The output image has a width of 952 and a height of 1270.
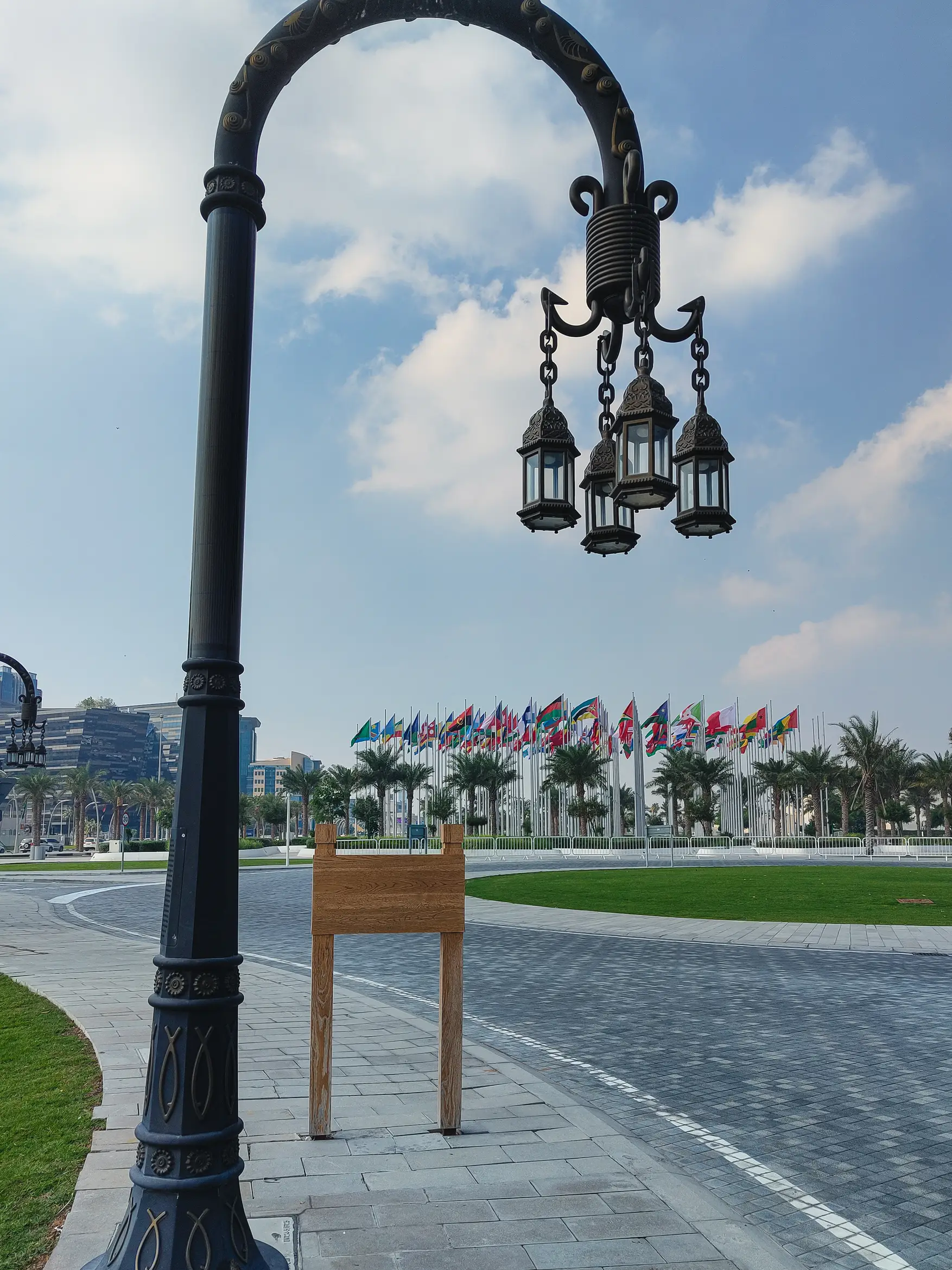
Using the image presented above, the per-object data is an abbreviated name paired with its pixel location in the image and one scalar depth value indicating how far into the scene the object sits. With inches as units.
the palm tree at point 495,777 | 2984.7
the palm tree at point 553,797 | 3157.5
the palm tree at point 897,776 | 2829.7
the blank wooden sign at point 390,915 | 229.9
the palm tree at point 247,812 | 4800.7
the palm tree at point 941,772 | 2896.2
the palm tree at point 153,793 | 3646.7
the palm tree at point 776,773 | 3090.6
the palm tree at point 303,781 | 3006.9
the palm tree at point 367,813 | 3284.9
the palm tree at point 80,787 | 3380.9
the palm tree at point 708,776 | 2888.8
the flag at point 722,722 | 2481.5
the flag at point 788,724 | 2696.9
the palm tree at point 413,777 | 2989.7
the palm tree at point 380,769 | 2864.2
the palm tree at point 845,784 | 2955.2
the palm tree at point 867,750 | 2669.8
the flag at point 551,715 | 2581.2
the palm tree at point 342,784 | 2970.0
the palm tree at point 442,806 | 3302.2
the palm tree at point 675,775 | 2950.3
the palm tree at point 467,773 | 2982.3
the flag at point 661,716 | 2480.3
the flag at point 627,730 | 2554.1
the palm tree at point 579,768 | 2795.3
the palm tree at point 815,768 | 2854.3
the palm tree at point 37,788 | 3184.1
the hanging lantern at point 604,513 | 214.5
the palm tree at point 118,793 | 3773.6
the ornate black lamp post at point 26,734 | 884.0
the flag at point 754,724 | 2674.7
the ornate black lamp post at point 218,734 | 140.7
